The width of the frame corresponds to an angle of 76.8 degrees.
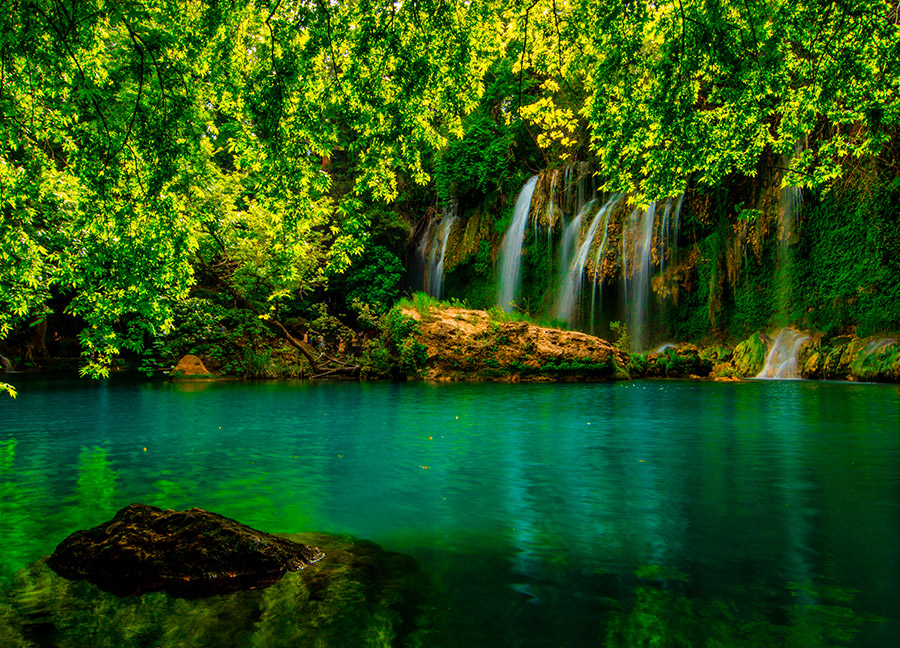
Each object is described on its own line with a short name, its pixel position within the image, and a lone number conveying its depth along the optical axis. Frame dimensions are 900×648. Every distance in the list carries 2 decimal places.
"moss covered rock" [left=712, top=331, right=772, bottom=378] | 18.30
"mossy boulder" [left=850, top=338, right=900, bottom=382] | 14.84
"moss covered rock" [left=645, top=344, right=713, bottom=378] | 18.27
